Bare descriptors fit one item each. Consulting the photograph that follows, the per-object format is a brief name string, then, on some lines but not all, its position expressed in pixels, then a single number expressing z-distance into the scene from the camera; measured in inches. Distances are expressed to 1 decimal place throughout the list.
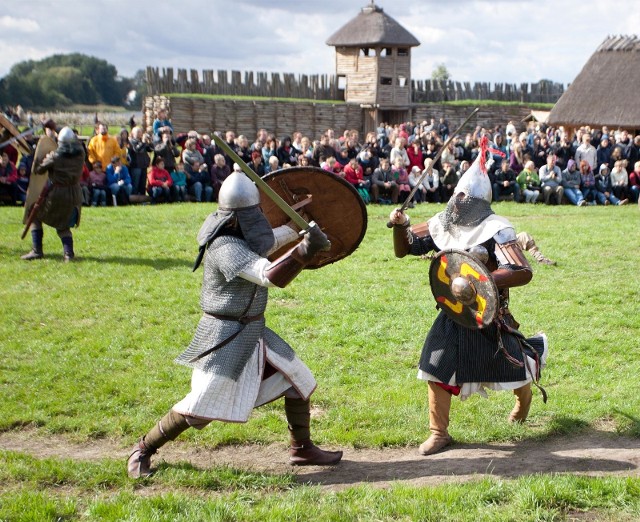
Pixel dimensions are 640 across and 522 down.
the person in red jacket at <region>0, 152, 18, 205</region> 545.3
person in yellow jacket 585.3
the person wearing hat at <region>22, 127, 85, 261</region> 379.2
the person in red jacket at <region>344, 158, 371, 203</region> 631.8
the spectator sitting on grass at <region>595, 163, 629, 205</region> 700.0
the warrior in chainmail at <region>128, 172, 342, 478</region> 167.6
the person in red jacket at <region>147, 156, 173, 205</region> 597.6
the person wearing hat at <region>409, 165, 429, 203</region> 663.1
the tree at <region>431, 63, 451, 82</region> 3174.2
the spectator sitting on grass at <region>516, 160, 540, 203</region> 683.4
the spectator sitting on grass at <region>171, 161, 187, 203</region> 608.7
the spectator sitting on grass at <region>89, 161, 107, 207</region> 576.1
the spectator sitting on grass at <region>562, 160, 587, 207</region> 687.7
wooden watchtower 1403.8
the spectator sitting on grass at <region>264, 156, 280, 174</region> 589.3
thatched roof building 1074.1
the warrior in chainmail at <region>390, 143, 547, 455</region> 195.2
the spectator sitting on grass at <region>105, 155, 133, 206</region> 581.9
